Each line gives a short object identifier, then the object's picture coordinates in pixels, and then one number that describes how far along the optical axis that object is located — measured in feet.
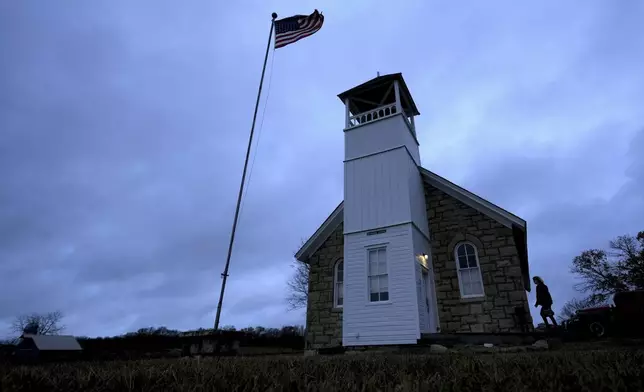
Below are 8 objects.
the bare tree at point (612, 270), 90.33
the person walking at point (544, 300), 33.01
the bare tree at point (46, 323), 127.58
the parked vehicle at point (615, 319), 39.29
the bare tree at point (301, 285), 107.96
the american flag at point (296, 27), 46.14
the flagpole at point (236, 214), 32.56
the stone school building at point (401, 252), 33.68
